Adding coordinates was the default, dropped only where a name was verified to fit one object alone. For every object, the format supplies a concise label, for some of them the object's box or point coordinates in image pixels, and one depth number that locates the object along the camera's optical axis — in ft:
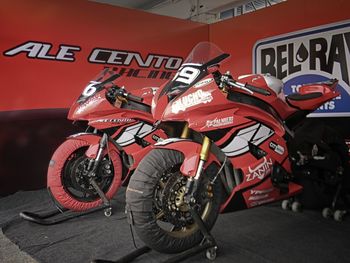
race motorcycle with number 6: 8.76
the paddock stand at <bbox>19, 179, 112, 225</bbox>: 8.48
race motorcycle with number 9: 5.98
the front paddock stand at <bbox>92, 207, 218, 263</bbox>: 6.06
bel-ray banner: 10.96
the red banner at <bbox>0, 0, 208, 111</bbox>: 11.17
